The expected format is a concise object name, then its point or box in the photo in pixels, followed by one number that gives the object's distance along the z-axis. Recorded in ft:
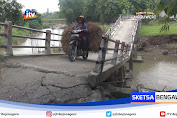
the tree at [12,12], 66.41
